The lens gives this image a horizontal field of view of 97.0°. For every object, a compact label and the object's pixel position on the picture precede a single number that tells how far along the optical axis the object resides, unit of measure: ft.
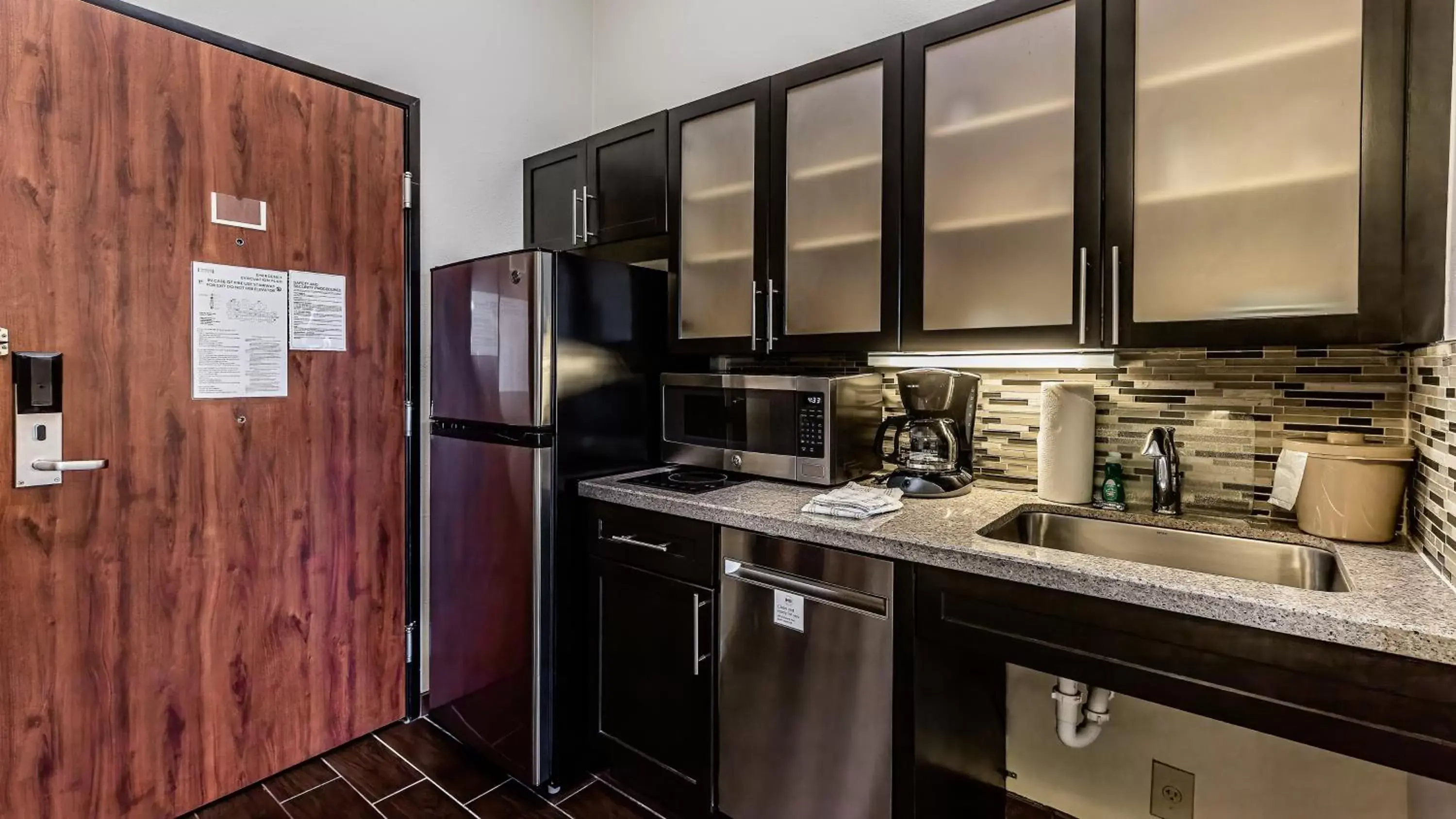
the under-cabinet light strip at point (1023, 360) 5.59
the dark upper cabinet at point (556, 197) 8.25
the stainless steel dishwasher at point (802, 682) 4.61
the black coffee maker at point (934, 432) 5.87
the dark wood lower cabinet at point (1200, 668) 3.03
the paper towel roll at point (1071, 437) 5.48
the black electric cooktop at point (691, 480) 6.23
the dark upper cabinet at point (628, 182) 7.41
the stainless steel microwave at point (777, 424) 6.08
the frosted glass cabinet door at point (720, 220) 6.54
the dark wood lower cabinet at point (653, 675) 5.55
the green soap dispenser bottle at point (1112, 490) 5.41
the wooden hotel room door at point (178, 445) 5.20
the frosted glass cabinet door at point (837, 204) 5.69
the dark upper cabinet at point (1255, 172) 3.84
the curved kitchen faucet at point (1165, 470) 5.15
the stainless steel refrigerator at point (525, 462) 6.20
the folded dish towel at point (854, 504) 4.98
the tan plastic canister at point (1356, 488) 4.18
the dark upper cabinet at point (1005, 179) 4.76
